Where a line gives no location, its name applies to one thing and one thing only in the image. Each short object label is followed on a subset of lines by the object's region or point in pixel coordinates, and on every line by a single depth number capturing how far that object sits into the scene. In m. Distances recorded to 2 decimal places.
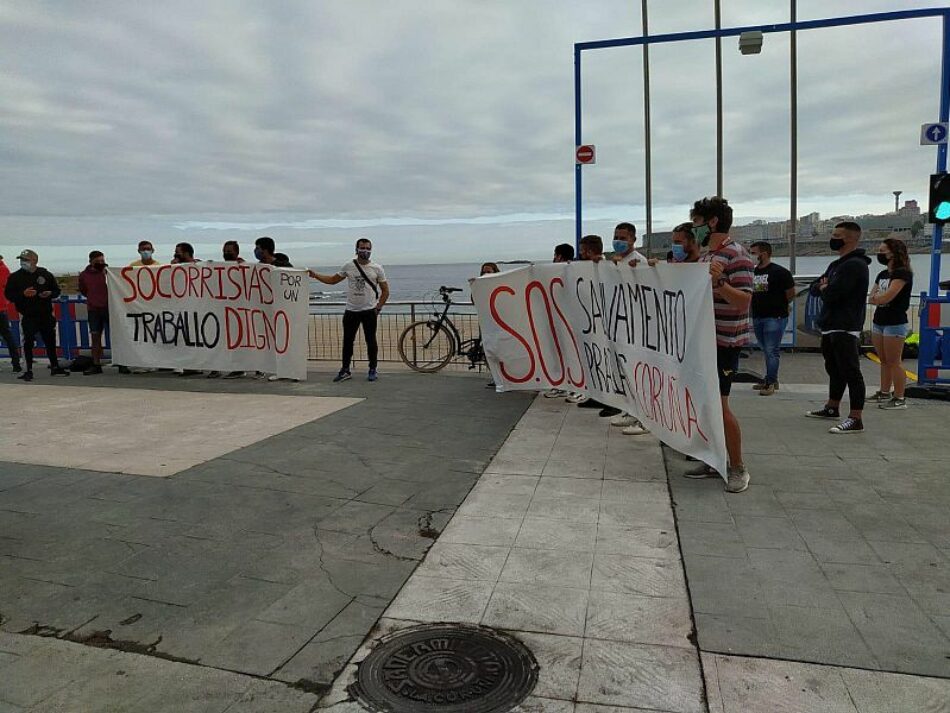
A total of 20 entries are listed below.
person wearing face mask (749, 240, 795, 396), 8.89
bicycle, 10.41
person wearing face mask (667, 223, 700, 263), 5.60
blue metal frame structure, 8.52
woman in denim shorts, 7.55
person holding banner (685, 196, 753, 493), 5.01
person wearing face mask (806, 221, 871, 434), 6.61
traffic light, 8.84
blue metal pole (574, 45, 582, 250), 11.41
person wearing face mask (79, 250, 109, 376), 10.93
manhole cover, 2.68
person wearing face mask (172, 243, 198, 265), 10.89
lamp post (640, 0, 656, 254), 14.53
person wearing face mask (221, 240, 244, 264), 10.47
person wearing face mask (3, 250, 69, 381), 10.51
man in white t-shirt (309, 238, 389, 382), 9.88
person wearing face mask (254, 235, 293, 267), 10.16
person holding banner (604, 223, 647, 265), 6.95
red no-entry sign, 11.20
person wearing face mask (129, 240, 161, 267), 11.18
